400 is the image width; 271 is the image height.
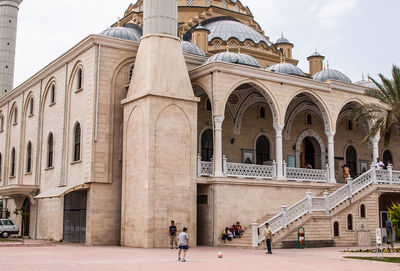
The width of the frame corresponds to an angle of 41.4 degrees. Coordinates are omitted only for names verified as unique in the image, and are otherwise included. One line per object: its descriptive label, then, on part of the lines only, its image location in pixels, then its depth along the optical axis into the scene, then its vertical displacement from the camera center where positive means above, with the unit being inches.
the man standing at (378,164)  929.5 +89.4
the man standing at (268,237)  655.1 -27.7
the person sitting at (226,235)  785.6 -29.6
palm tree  857.5 +182.3
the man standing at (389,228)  820.0 -19.7
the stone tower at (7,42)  1489.9 +484.8
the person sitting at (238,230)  792.3 -22.5
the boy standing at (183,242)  532.4 -27.2
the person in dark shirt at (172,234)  743.8 -26.9
